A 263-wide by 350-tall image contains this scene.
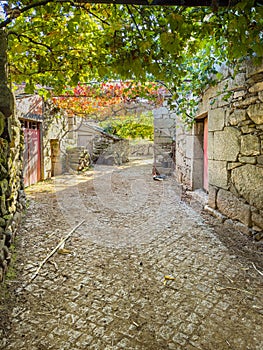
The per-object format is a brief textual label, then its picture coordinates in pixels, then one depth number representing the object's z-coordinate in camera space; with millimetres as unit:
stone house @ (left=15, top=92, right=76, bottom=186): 6102
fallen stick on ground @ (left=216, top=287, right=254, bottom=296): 1987
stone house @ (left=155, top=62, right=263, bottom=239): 2812
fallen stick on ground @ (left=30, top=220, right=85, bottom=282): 2237
